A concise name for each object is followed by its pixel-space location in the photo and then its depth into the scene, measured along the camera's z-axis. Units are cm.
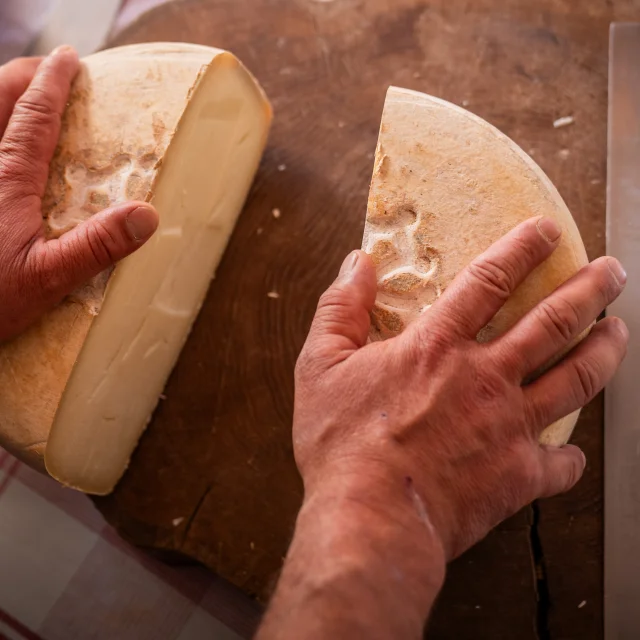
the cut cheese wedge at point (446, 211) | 47
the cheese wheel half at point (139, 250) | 51
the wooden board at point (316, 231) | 57
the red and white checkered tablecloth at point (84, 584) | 64
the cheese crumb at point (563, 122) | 58
